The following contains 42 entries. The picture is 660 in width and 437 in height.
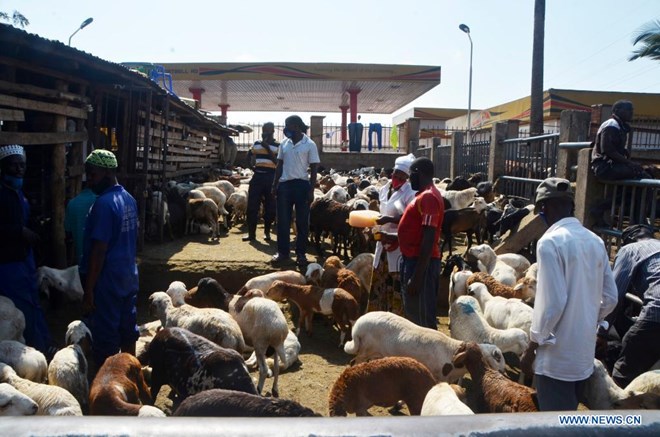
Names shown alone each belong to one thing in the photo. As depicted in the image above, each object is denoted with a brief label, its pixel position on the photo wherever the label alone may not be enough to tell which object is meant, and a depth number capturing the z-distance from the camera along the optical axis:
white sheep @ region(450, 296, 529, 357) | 5.48
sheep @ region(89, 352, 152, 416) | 3.89
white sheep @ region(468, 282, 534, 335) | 5.84
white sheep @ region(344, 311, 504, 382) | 4.87
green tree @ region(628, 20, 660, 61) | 21.19
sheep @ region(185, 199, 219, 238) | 10.87
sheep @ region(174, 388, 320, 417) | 2.98
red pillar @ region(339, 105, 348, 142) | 31.43
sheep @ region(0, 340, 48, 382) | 4.46
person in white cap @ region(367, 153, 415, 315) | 6.05
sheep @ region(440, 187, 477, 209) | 11.66
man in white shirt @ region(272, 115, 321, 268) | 8.20
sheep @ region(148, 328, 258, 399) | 4.06
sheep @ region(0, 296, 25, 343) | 4.88
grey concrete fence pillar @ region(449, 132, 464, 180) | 16.84
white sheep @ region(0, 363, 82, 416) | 3.92
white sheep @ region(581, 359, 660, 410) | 4.20
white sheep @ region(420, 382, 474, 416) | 3.57
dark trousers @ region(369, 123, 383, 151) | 29.54
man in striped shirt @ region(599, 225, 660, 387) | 4.48
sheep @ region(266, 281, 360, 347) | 6.59
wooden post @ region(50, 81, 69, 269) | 7.39
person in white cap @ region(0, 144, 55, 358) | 5.04
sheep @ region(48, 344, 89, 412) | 4.48
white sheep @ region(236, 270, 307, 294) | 7.35
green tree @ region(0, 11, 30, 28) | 27.25
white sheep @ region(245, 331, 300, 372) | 5.84
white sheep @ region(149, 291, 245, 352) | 5.39
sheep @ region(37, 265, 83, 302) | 6.98
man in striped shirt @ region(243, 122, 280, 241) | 9.99
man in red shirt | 5.04
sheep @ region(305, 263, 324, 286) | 7.61
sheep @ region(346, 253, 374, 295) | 8.15
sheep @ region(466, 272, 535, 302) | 6.72
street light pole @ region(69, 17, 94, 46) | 23.95
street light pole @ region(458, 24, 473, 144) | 30.50
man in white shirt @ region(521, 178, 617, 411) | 3.12
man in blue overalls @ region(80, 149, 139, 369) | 4.49
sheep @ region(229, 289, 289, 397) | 5.36
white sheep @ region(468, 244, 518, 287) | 7.95
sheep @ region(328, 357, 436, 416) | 4.29
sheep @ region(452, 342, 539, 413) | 4.06
